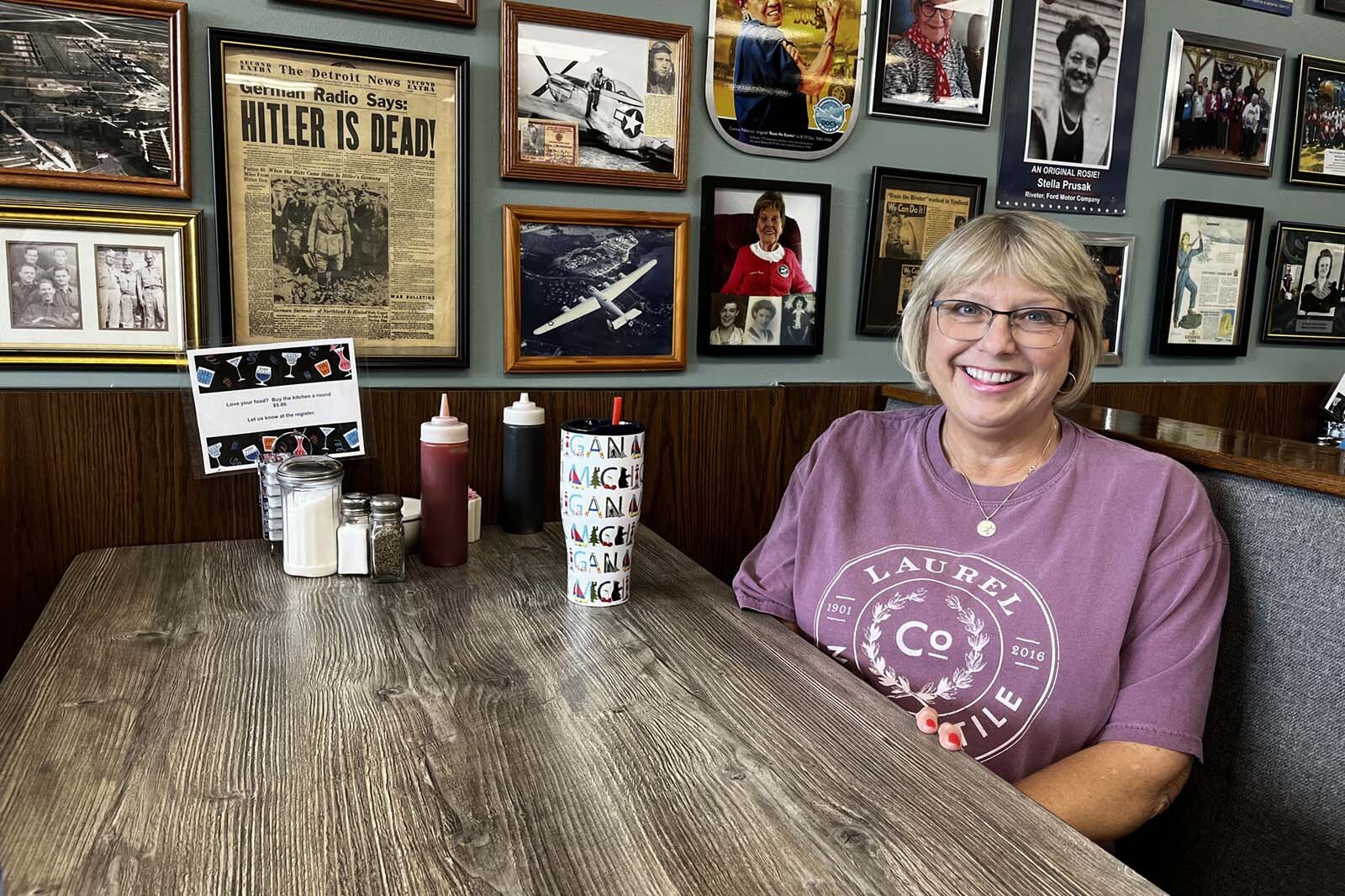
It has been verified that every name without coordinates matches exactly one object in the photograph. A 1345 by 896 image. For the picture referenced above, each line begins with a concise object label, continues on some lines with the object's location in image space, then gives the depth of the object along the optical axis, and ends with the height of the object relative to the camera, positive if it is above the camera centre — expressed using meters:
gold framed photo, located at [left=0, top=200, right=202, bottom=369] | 1.54 +0.00
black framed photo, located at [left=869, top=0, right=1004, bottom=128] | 2.05 +0.57
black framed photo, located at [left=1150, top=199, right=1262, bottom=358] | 2.40 +0.11
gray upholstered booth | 1.17 -0.52
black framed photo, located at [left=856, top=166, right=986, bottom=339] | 2.11 +0.19
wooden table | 0.72 -0.44
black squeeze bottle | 1.67 -0.31
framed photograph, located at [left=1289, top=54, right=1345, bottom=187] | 2.47 +0.54
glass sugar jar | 1.39 -0.33
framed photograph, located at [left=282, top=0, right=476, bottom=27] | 1.65 +0.51
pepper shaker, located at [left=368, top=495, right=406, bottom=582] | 1.40 -0.37
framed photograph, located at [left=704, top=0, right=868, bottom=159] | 1.92 +0.49
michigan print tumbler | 1.28 -0.28
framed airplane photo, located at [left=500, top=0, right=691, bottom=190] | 1.76 +0.39
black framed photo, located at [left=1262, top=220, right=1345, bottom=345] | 2.55 +0.10
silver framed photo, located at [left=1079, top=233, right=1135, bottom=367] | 2.34 +0.10
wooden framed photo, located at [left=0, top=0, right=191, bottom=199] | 1.49 +0.31
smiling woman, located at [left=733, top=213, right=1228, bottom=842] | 1.16 -0.34
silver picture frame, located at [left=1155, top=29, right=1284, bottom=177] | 2.32 +0.59
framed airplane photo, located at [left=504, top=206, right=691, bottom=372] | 1.83 +0.02
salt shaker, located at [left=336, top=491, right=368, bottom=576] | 1.42 -0.37
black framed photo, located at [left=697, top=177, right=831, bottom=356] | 1.97 +0.09
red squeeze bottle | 1.48 -0.31
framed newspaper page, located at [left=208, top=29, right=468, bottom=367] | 1.62 +0.18
